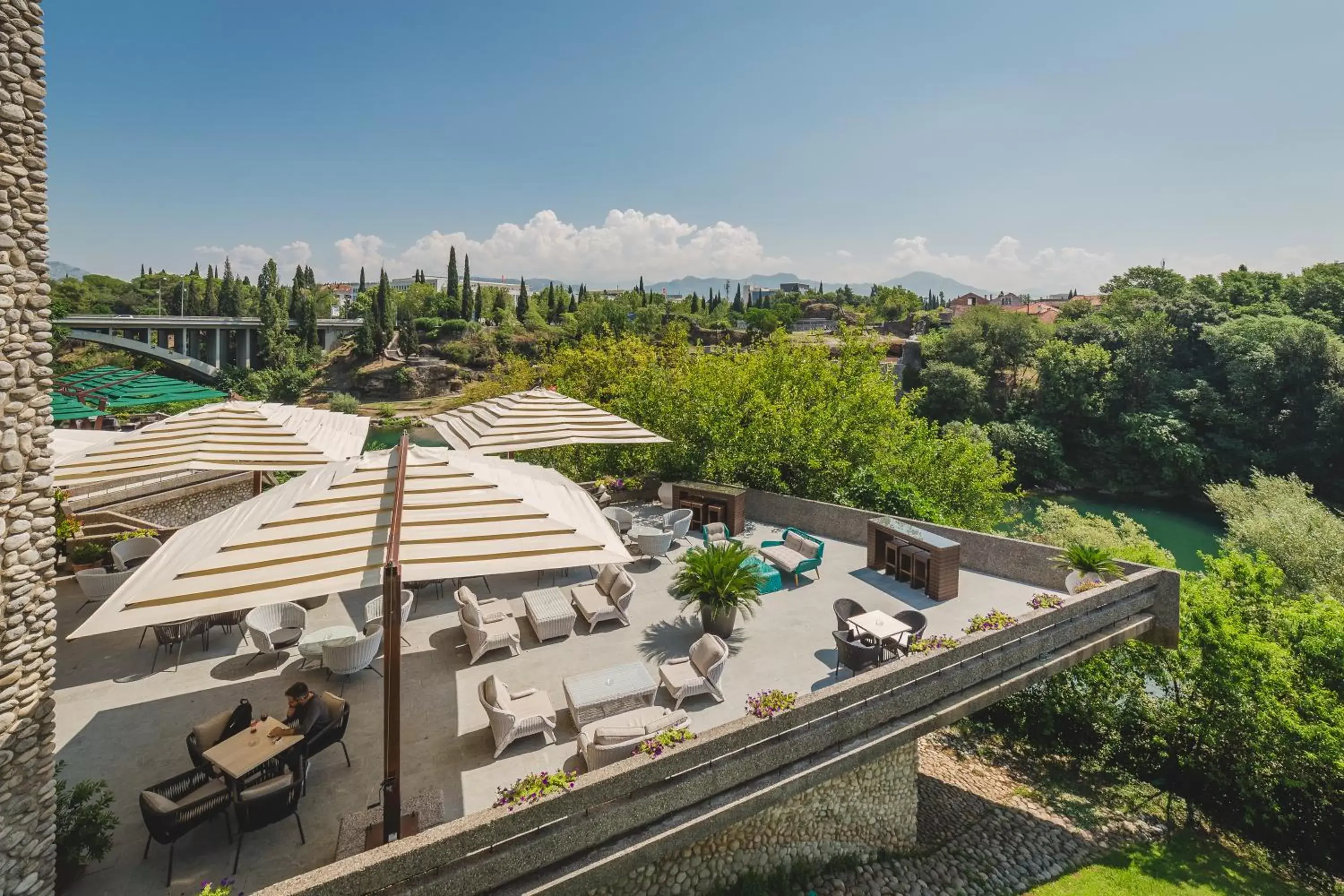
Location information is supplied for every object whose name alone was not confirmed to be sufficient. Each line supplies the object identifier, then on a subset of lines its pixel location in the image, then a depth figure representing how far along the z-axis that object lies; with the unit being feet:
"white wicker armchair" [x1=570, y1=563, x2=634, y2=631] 27.50
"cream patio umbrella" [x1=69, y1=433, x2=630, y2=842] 14.19
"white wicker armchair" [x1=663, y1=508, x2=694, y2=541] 38.68
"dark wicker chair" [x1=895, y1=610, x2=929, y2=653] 25.61
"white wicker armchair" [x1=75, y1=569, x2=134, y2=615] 27.45
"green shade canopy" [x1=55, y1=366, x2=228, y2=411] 63.93
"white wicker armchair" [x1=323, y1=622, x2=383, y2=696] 22.74
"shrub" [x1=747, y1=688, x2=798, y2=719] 19.75
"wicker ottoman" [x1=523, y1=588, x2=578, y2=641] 26.00
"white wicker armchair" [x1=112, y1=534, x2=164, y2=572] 29.66
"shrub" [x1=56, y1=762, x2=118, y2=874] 14.84
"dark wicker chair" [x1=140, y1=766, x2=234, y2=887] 15.15
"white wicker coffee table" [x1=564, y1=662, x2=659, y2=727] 20.58
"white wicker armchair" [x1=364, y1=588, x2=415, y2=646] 25.49
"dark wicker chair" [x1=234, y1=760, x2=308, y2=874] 16.01
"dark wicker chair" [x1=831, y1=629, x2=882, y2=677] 23.86
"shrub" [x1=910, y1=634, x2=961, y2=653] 23.56
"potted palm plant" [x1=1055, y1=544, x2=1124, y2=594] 30.48
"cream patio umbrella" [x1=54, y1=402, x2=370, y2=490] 25.31
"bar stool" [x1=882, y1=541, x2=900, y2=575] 33.81
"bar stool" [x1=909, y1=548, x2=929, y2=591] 31.89
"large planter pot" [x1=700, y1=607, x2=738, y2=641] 26.55
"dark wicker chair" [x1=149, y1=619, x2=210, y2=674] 24.16
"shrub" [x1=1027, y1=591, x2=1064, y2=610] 27.43
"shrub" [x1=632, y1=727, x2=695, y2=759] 17.92
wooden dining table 16.37
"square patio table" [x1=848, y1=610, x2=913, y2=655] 24.30
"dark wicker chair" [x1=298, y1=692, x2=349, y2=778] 18.21
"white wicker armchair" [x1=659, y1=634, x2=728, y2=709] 22.08
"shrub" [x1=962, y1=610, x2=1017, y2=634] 25.07
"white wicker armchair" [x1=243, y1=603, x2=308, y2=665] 24.17
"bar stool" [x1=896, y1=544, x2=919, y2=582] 32.83
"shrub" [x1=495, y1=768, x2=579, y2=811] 15.80
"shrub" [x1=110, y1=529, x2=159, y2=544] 32.22
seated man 17.92
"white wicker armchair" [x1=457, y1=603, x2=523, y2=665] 24.49
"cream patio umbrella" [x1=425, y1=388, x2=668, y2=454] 35.58
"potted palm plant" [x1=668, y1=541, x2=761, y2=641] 26.32
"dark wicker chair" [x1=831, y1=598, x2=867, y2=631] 26.53
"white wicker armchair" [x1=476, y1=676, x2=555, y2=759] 19.26
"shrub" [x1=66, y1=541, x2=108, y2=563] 31.27
